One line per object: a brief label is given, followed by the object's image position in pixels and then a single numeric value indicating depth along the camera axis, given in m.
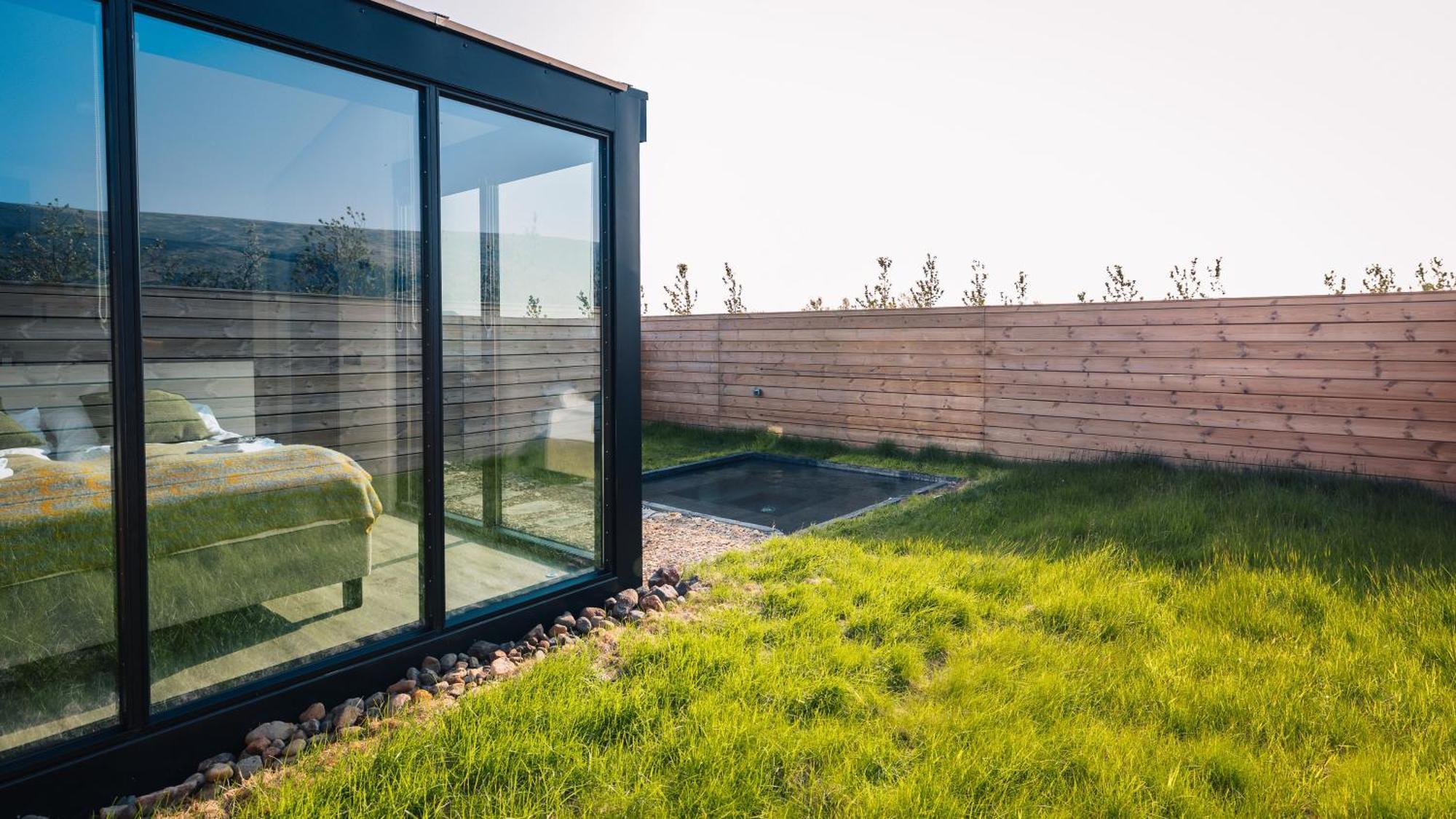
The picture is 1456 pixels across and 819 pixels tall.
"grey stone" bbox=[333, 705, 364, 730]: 2.49
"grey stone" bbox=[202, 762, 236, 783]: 2.20
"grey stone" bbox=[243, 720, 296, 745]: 2.38
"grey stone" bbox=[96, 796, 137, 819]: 2.04
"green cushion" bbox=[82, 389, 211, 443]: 2.12
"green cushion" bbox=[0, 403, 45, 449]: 1.98
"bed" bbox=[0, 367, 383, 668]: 2.03
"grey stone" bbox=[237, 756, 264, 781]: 2.22
